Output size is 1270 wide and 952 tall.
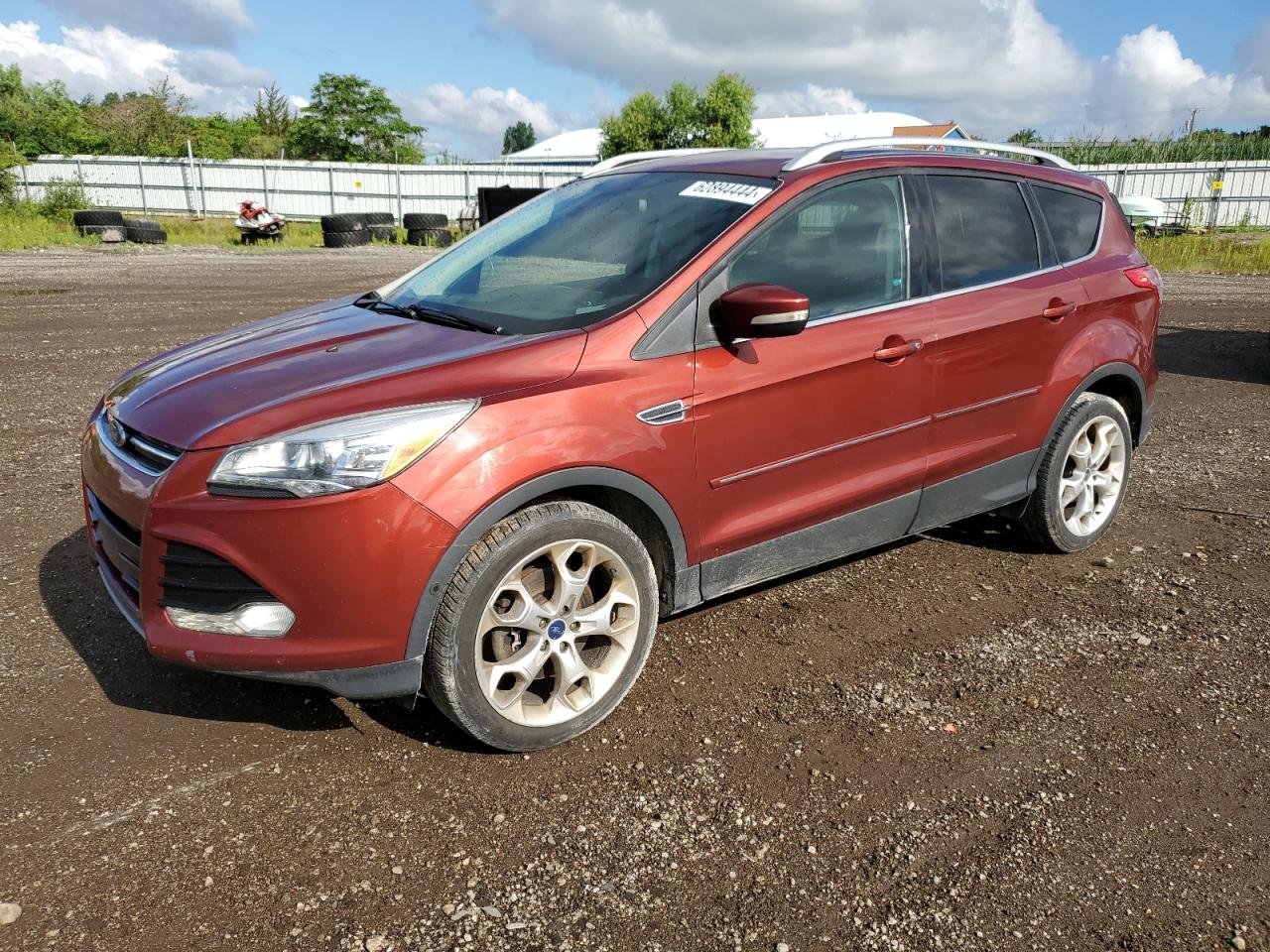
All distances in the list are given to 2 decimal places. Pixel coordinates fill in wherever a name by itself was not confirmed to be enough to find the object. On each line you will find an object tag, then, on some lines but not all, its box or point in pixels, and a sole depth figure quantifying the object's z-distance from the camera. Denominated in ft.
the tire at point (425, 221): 102.90
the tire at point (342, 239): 94.89
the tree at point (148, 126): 170.09
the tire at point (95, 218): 86.63
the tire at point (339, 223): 94.99
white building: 180.24
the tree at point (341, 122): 232.73
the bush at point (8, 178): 100.94
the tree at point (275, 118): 238.27
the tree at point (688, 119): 177.58
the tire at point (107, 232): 85.15
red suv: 9.12
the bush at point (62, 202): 98.89
